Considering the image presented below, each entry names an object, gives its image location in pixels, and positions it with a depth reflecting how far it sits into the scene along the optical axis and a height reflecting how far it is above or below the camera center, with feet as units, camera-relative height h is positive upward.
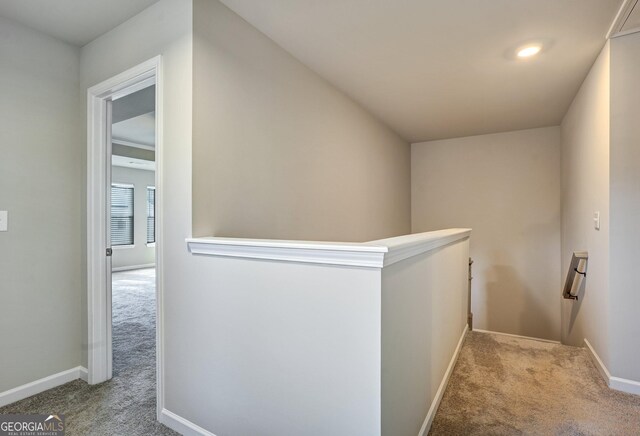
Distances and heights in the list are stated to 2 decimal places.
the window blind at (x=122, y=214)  23.18 +0.32
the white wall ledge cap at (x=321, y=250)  3.71 -0.42
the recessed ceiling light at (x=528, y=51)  7.93 +4.06
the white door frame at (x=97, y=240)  7.55 -0.49
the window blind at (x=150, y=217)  25.45 +0.11
